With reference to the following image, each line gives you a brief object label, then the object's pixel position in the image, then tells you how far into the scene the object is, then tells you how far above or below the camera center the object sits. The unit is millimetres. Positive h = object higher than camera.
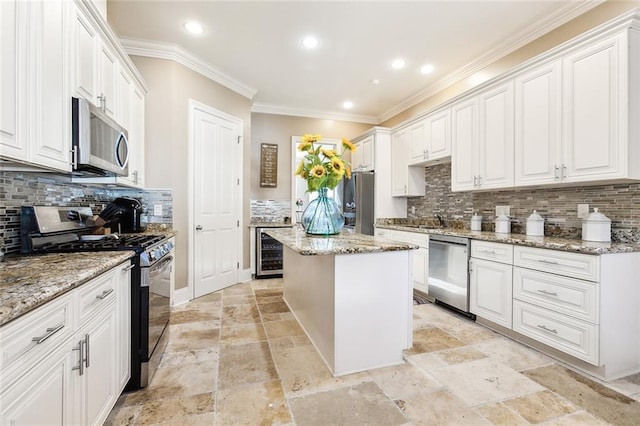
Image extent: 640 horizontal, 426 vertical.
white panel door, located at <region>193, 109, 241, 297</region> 3559 +121
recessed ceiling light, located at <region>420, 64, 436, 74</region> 3650 +1839
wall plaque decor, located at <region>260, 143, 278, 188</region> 4980 +802
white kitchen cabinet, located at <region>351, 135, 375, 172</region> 4723 +975
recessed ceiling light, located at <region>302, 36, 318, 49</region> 3100 +1845
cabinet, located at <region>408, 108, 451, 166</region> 3619 +994
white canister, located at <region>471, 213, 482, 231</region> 3328 -106
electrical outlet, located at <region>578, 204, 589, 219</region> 2420 +30
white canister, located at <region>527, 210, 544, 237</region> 2694 -101
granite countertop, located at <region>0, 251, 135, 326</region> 815 -245
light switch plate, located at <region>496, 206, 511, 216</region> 3102 +42
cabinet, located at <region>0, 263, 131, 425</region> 795 -516
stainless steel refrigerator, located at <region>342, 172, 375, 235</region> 4613 +170
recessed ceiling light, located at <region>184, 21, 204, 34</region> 2834 +1825
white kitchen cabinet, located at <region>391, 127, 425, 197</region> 4355 +636
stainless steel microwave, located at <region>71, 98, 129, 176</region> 1621 +433
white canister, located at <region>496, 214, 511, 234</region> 3008 -105
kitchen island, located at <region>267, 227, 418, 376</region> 1906 -610
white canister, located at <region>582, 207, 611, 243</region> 2195 -95
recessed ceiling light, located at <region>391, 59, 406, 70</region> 3539 +1843
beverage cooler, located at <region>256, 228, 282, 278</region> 4477 -694
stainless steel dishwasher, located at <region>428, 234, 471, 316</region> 2912 -606
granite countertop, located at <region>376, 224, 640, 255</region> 1924 -212
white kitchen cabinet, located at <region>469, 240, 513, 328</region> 2482 -624
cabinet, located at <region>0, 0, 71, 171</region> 1193 +573
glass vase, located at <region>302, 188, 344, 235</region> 2353 -44
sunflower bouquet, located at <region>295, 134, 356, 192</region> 2219 +353
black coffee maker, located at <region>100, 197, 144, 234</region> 2713 -60
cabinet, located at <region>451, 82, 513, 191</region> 2840 +781
